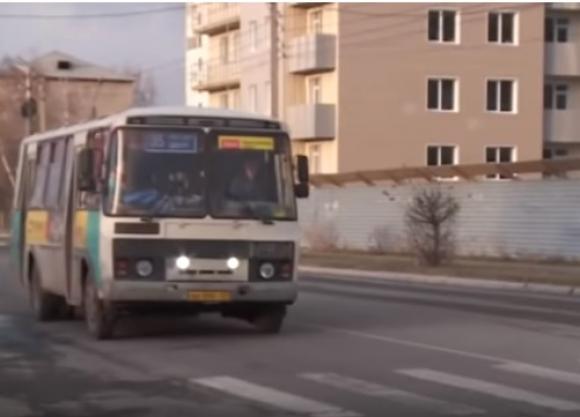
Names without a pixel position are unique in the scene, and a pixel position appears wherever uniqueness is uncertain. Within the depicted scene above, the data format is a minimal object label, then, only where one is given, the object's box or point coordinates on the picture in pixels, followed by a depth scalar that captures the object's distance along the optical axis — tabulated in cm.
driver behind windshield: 1806
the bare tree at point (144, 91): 10712
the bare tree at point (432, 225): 3975
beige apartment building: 5994
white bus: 1759
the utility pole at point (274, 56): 4806
